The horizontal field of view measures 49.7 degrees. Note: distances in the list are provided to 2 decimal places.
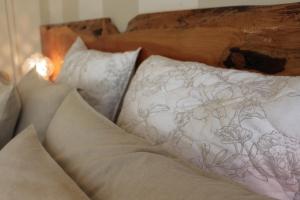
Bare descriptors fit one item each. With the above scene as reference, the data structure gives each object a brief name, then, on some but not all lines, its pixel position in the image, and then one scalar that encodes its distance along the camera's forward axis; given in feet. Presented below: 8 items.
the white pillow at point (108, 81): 4.06
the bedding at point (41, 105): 3.19
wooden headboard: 2.88
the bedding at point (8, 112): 3.09
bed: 1.77
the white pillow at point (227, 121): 2.10
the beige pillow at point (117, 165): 1.56
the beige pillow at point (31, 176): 1.65
